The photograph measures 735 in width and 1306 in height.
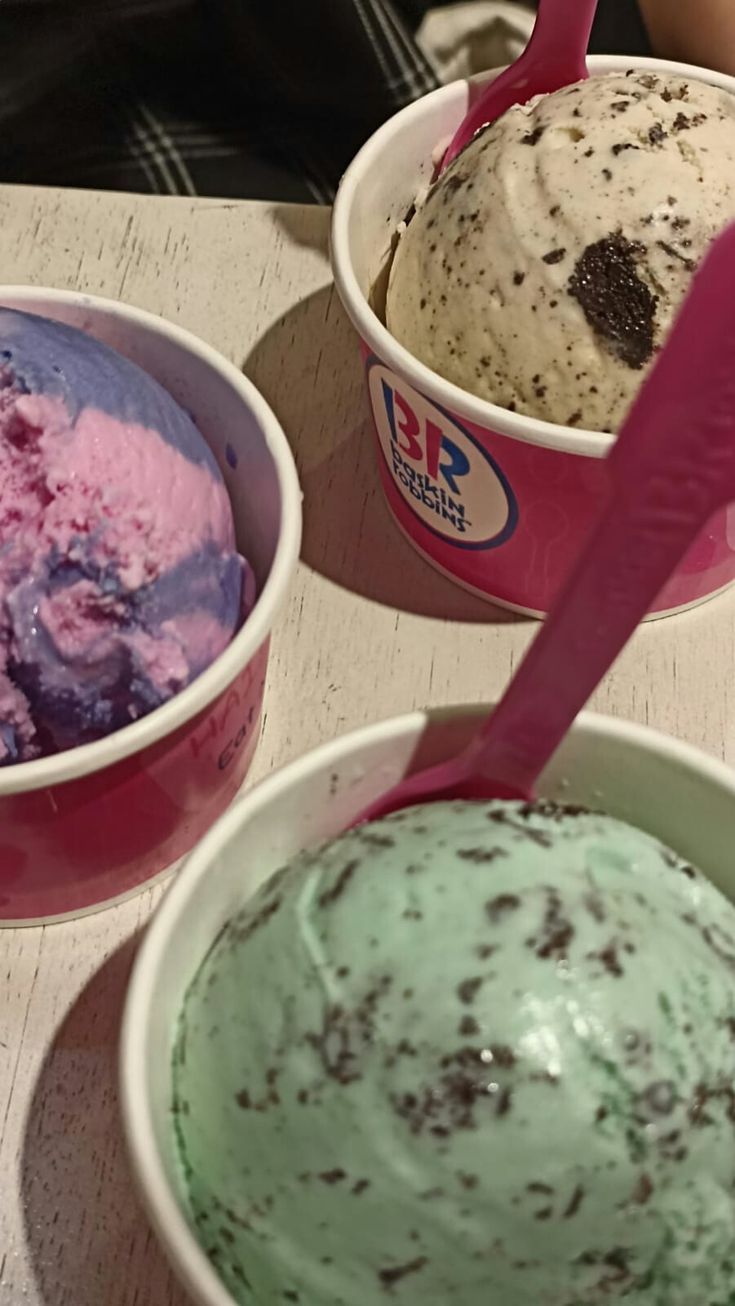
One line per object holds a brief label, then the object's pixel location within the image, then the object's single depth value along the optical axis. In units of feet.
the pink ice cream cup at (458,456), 1.29
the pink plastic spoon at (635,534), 1.02
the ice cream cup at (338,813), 1.11
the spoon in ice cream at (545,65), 1.41
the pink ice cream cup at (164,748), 1.19
